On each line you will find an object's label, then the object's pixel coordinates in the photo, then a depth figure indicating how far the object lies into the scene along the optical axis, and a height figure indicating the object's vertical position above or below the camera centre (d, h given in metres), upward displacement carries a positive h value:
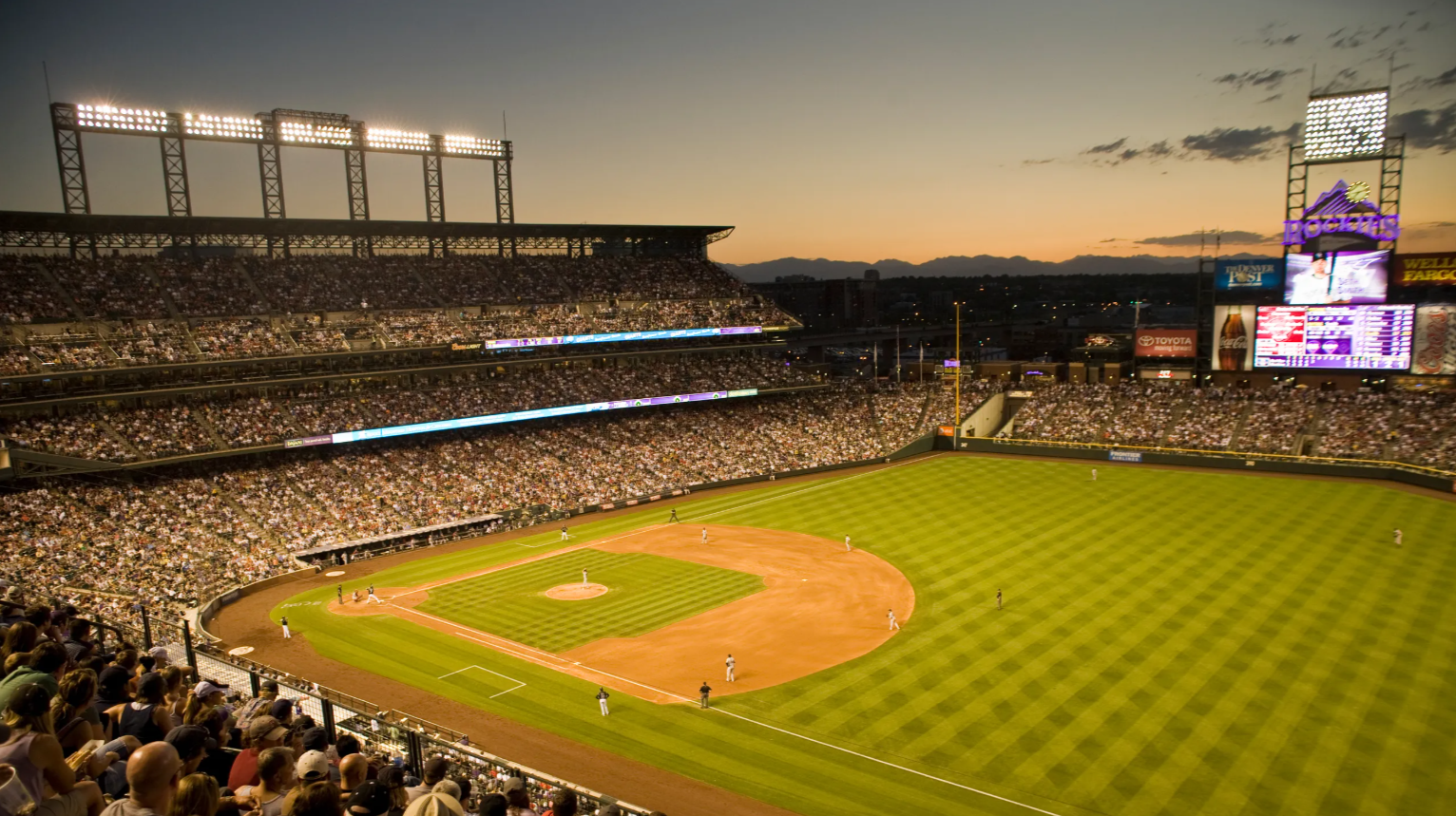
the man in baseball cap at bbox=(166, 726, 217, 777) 5.92 -2.98
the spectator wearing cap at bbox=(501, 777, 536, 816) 7.97 -4.59
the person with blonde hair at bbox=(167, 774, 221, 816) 4.62 -2.62
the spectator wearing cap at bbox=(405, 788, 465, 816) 5.18 -3.02
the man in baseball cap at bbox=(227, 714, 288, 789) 6.80 -3.58
